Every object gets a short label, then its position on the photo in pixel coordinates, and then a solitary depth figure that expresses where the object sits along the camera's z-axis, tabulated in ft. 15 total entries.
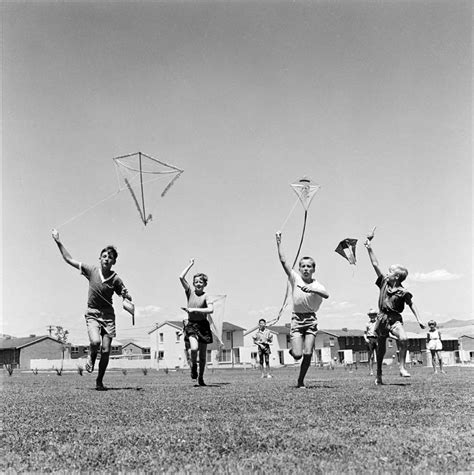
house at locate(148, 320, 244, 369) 268.62
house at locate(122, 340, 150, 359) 325.62
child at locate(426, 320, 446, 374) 60.39
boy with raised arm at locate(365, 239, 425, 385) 32.22
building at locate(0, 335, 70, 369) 268.48
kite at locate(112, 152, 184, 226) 44.65
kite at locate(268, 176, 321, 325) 41.69
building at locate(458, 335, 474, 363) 292.94
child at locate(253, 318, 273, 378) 62.75
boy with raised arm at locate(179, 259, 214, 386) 33.50
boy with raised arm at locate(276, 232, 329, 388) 29.66
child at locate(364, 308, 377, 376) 60.93
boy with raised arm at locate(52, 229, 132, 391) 29.91
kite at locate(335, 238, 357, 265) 38.52
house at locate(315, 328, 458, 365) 266.98
